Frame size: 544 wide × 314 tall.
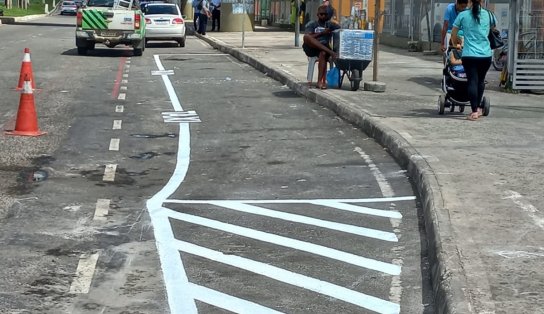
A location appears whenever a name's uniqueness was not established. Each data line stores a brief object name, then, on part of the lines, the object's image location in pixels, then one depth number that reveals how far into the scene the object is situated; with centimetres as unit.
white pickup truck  2692
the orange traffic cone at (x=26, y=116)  1248
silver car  3275
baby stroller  1321
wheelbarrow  1695
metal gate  1716
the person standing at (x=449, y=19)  1462
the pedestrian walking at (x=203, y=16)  4067
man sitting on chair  1712
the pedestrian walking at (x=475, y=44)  1265
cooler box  1681
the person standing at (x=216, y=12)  4362
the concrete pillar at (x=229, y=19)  4300
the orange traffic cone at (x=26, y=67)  1308
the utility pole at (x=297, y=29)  3014
